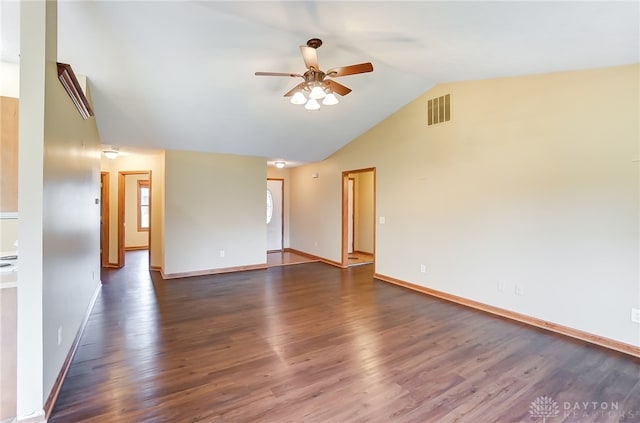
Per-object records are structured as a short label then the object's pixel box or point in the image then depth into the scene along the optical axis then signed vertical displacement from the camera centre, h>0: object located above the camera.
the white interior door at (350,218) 8.08 -0.20
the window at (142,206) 9.23 +0.12
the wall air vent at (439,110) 4.36 +1.51
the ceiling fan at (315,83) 2.58 +1.26
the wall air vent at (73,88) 2.22 +1.03
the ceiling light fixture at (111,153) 5.48 +1.04
